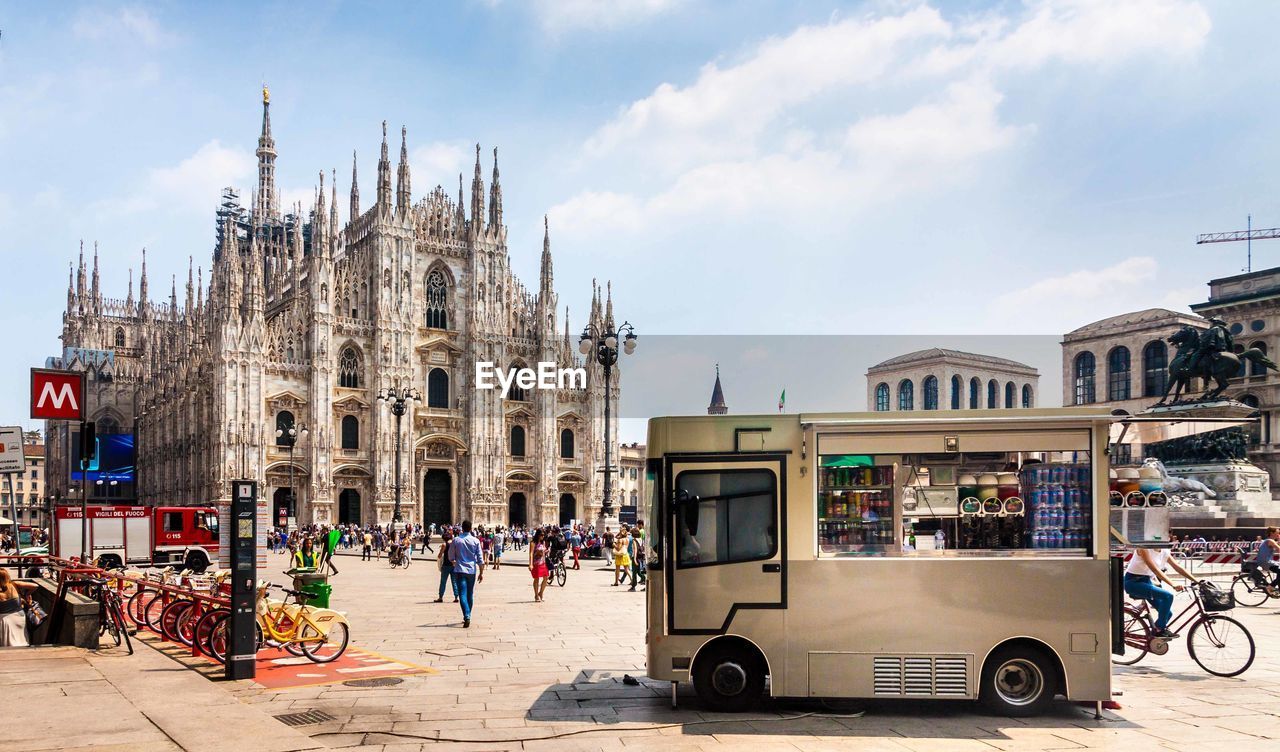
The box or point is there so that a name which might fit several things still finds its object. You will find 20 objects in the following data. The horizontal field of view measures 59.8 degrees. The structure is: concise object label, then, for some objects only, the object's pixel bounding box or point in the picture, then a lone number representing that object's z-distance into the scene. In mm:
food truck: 8859
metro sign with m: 13250
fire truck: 31438
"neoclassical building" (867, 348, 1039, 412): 88000
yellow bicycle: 11750
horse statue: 32250
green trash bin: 12901
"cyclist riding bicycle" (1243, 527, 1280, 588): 18406
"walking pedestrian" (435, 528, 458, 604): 17547
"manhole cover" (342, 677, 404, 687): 10609
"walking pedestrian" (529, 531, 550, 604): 20438
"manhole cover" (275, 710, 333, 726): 8759
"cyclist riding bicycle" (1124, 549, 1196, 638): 10789
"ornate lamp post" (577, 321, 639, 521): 28656
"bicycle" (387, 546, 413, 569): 34562
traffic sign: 13562
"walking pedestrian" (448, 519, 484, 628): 15266
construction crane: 91375
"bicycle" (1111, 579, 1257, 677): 10836
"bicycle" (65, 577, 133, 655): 12477
